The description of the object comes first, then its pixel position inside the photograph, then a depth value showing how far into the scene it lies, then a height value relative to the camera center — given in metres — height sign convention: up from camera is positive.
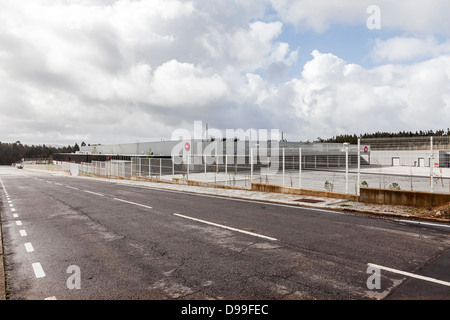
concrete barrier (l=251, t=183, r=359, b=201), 12.33 -1.64
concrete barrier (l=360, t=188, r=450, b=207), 9.67 -1.46
